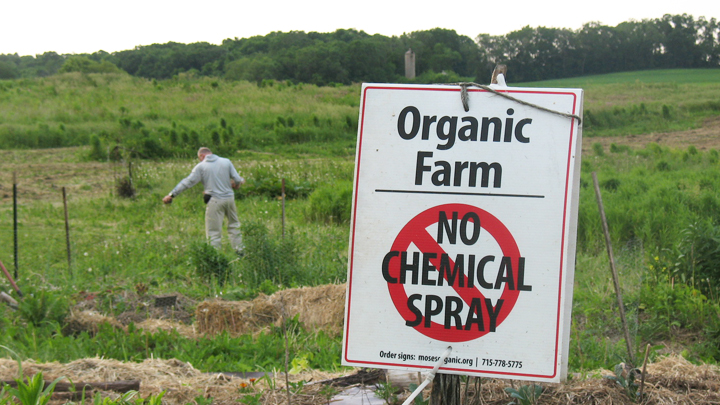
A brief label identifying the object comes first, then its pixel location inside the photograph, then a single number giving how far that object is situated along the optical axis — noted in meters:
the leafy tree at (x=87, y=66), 51.03
